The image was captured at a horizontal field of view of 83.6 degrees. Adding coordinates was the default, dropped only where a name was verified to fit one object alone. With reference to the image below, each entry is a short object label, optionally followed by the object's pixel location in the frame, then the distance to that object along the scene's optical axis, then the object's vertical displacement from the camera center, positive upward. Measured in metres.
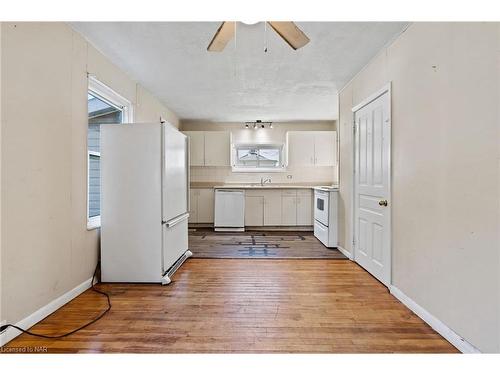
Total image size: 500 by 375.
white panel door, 2.82 +0.00
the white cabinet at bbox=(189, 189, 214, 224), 6.13 -0.40
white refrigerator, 2.94 -0.15
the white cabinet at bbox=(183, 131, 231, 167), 6.32 +0.90
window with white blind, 2.94 +0.53
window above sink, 6.70 +0.74
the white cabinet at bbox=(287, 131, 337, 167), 6.24 +0.91
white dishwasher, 5.88 -0.49
